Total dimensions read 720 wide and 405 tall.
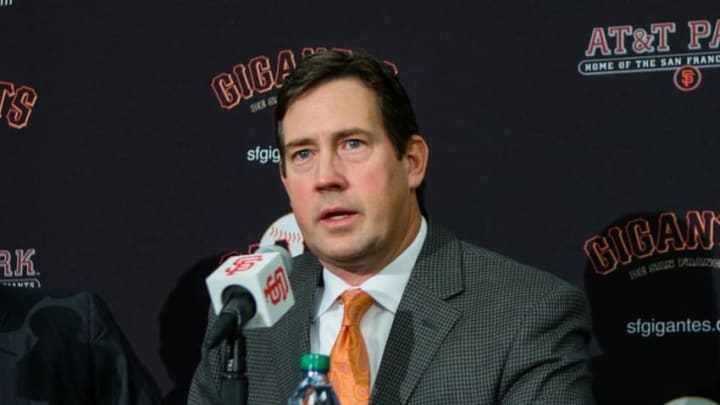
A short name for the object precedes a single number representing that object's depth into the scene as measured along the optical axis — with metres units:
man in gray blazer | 6.66
